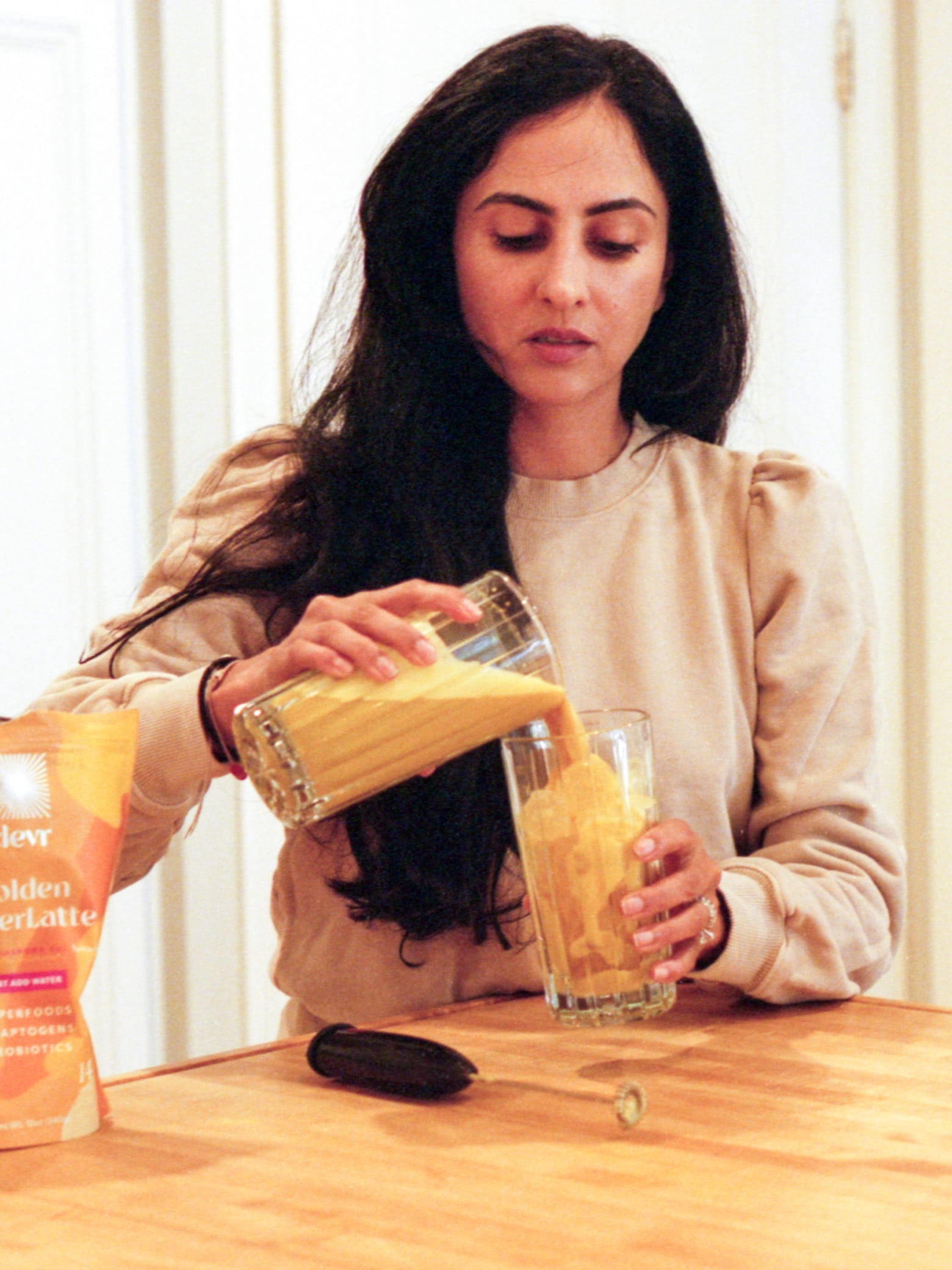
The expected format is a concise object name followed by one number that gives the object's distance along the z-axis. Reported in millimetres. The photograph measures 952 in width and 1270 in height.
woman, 1370
